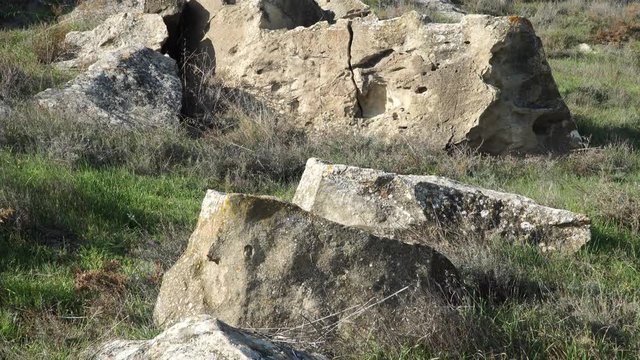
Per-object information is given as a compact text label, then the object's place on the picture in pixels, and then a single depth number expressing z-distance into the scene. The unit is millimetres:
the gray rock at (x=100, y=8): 15266
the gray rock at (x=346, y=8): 13001
